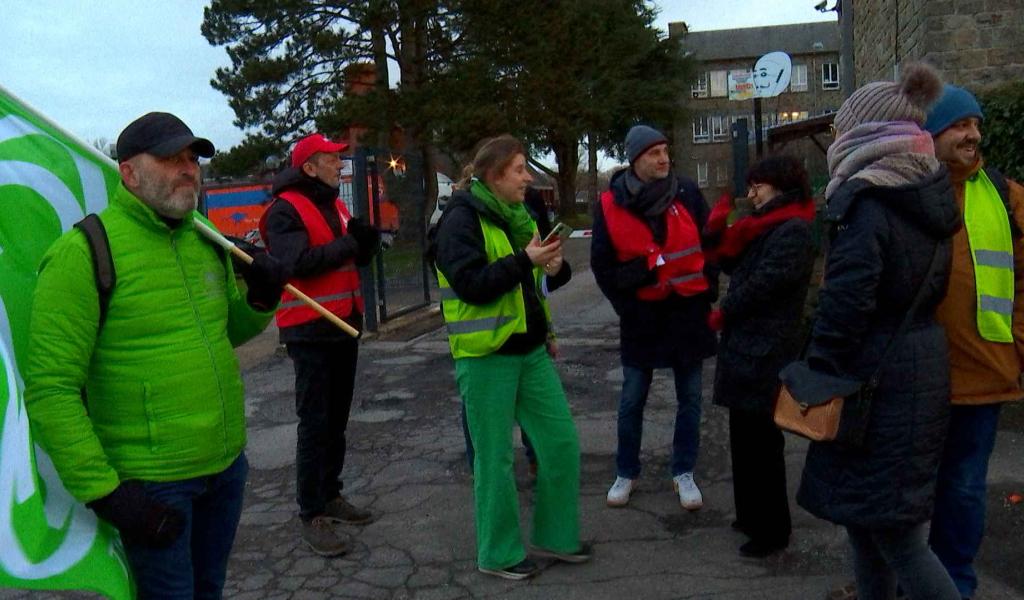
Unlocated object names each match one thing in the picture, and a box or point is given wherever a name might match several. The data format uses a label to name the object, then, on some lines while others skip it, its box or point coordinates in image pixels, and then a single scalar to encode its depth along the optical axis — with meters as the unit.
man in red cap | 4.43
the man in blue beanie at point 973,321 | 3.18
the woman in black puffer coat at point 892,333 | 2.76
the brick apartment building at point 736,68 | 61.31
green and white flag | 2.39
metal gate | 10.97
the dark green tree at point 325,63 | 24.08
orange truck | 16.97
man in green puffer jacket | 2.43
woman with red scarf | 3.98
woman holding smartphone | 3.90
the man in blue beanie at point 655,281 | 4.61
